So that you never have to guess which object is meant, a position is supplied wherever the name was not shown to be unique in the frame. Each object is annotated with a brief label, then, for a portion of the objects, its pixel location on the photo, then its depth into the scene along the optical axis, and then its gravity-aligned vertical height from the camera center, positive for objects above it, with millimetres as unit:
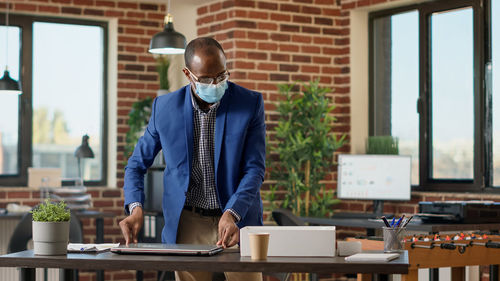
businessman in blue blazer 2902 -9
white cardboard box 2533 -276
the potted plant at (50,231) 2639 -254
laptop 2559 -309
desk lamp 6766 +20
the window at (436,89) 5949 +500
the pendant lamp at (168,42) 5652 +772
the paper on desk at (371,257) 2422 -314
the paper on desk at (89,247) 2740 -324
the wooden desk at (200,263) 2373 -332
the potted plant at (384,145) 6348 +60
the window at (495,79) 5852 +529
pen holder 2756 -288
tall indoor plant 6137 +19
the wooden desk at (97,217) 6066 -490
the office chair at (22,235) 5684 -577
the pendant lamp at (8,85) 6195 +514
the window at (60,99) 6965 +467
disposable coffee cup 2477 -280
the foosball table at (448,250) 3648 -454
